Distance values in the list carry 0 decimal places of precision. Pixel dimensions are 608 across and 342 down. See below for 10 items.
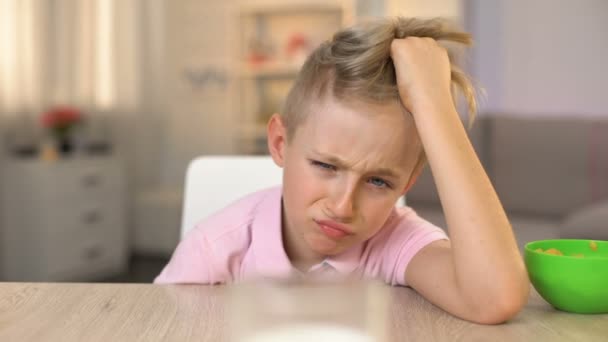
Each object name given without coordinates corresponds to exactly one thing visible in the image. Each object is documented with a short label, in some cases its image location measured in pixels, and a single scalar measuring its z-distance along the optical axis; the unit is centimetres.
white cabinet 373
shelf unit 479
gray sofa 338
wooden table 91
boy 101
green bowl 98
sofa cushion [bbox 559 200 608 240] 258
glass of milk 63
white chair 138
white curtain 385
